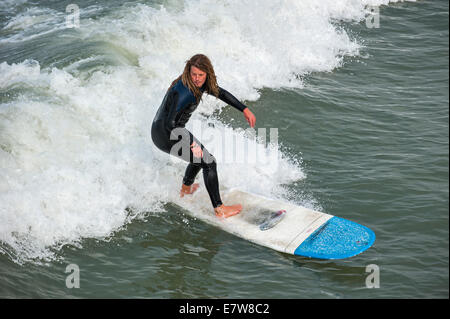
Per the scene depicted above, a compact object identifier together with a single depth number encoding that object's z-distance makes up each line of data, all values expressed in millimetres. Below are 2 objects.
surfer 10992
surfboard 10914
